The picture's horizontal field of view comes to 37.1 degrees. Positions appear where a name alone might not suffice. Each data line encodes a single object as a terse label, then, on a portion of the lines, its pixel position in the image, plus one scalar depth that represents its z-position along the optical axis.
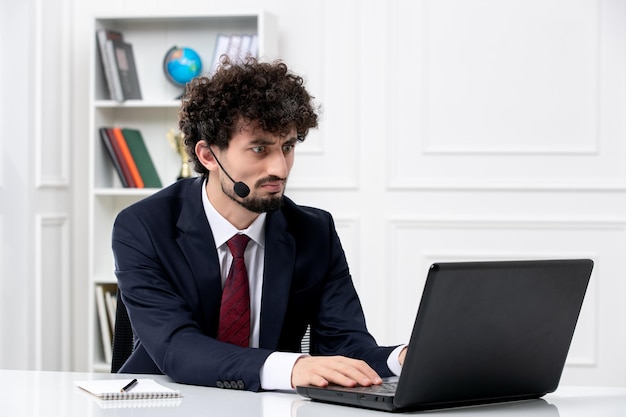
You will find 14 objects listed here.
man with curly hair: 1.97
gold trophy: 4.26
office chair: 2.11
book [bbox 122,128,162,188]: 4.28
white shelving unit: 4.21
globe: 4.21
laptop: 1.38
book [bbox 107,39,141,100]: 4.23
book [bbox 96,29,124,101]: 4.21
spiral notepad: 1.57
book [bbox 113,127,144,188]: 4.25
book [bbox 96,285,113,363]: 4.27
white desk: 1.46
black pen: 1.58
